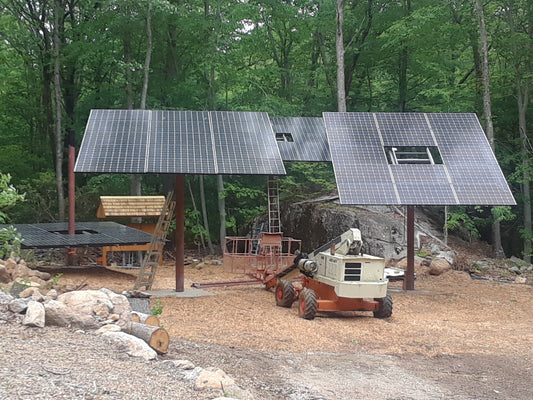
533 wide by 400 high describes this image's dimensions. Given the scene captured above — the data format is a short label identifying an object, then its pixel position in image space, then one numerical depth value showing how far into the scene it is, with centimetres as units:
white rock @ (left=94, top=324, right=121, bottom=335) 837
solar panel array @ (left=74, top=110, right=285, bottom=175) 1398
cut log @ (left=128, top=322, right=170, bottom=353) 820
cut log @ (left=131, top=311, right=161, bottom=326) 931
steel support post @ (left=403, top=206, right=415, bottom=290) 1582
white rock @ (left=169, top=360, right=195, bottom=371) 741
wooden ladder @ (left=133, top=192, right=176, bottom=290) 1480
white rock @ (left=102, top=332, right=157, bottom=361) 765
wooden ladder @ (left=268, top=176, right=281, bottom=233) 1939
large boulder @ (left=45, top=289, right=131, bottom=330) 857
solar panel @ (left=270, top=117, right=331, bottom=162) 1842
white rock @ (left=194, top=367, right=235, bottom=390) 661
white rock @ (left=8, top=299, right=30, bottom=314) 859
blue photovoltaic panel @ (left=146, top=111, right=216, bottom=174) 1403
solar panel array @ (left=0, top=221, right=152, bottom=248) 1688
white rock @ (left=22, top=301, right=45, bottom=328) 823
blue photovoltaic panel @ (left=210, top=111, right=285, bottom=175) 1434
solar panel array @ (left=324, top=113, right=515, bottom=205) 1427
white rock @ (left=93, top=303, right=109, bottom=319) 891
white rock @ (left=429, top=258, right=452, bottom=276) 1920
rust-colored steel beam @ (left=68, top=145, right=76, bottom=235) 1669
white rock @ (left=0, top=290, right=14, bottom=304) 895
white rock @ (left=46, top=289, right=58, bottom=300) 958
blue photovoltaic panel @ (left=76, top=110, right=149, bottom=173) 1377
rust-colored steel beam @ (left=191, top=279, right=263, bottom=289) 1636
